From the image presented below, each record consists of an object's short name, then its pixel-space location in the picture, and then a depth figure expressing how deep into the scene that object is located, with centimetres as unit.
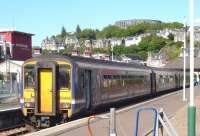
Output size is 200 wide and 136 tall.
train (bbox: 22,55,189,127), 2211
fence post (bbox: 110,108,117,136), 1108
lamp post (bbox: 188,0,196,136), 1138
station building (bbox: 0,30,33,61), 7602
